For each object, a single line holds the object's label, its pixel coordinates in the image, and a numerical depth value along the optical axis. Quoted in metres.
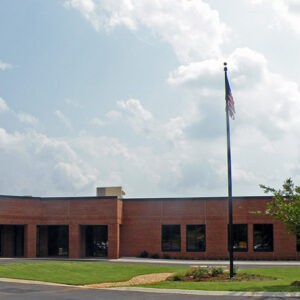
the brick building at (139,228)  42.69
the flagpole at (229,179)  25.89
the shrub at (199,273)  26.25
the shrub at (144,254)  43.77
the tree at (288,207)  23.38
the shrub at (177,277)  26.03
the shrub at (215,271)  26.84
